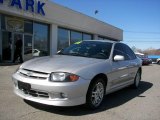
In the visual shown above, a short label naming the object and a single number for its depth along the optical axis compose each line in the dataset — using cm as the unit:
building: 956
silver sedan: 285
